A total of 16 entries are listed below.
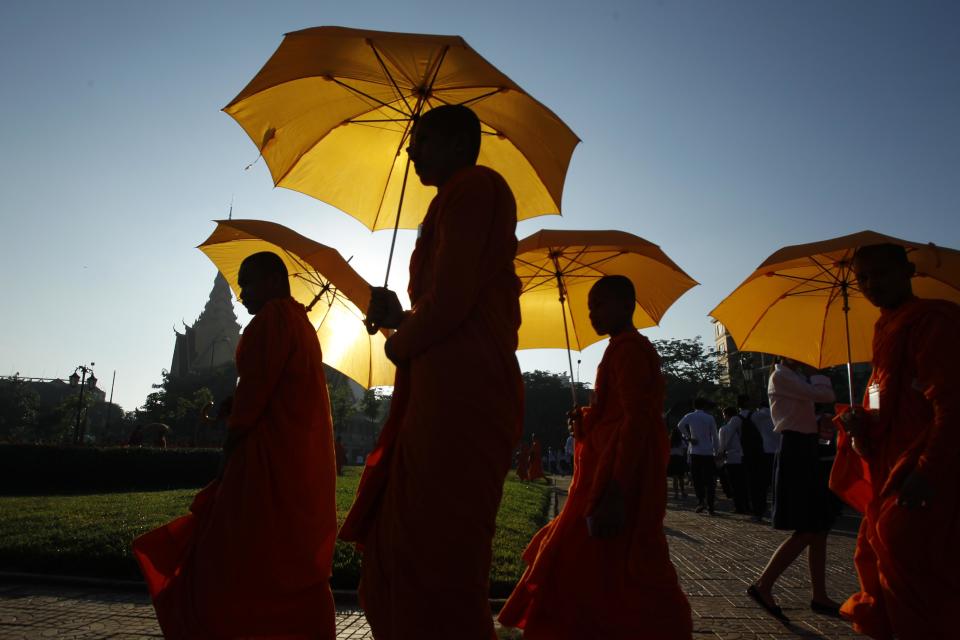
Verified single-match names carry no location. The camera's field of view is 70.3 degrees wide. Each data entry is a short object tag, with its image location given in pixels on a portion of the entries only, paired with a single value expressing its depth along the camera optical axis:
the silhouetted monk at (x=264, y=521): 3.25
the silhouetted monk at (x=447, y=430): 2.07
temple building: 106.75
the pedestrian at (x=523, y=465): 26.72
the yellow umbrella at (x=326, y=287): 5.75
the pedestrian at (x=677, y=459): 17.39
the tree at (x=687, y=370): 57.94
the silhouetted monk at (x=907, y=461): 2.84
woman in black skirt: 5.07
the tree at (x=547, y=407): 72.31
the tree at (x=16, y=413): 76.69
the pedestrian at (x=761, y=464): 12.31
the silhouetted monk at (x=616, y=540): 3.38
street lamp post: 36.74
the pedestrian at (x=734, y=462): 13.52
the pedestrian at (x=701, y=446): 13.91
